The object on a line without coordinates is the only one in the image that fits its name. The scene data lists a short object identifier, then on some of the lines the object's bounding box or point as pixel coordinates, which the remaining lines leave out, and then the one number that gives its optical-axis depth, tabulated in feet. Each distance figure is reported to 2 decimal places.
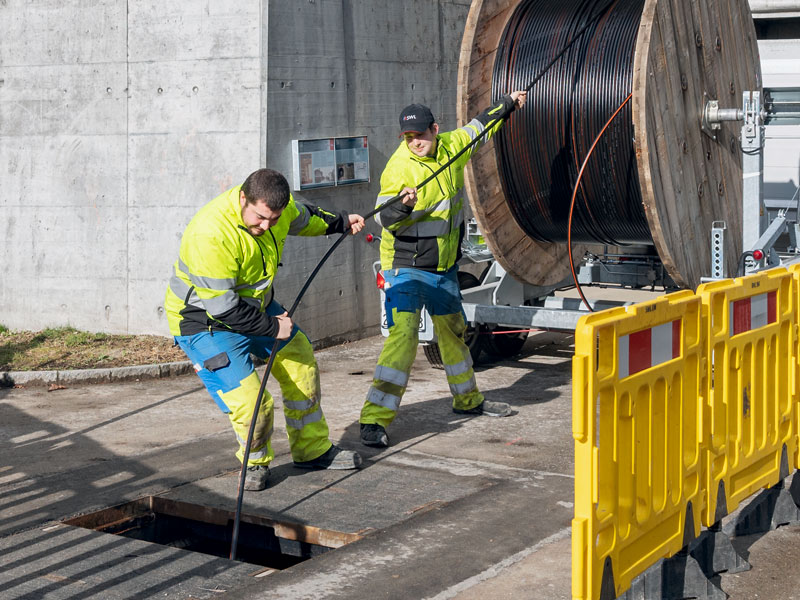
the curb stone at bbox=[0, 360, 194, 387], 29.14
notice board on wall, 31.96
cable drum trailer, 23.41
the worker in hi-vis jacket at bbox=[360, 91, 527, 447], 22.98
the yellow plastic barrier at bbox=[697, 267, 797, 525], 15.19
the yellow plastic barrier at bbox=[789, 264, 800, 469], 17.49
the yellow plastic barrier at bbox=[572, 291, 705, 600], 12.13
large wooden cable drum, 24.04
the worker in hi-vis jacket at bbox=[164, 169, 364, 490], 18.51
